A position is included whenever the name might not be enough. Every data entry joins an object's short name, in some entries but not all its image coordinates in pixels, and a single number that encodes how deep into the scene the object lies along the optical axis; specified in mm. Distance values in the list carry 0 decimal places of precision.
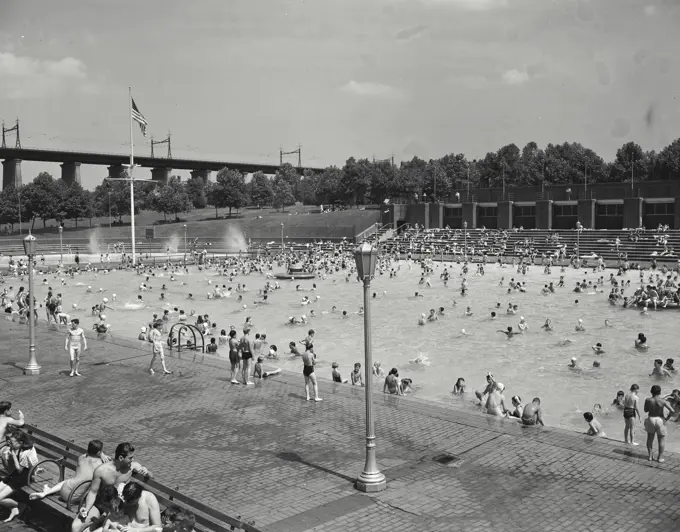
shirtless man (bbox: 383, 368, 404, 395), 16250
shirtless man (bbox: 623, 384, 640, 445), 12234
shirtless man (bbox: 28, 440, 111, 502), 8273
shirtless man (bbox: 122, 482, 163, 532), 6891
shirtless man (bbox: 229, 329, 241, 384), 15578
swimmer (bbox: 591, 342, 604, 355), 22656
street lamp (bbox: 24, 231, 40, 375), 16609
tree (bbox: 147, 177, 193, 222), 105062
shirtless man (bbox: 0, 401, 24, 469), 9805
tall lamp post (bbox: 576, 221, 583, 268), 49169
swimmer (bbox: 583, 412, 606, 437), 12609
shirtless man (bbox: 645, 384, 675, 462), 10516
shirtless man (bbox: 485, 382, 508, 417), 14221
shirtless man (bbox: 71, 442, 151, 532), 7316
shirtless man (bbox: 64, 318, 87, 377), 16172
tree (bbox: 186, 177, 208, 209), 137250
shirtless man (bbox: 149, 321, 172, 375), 16328
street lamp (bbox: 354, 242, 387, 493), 9461
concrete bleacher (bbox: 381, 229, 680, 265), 51531
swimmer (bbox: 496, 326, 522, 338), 26156
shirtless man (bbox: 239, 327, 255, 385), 15328
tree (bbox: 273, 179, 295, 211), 117312
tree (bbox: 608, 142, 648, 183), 92688
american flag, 56134
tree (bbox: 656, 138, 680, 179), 83750
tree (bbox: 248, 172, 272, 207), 116125
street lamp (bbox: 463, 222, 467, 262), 56100
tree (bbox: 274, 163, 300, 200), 142500
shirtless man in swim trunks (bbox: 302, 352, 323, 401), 13945
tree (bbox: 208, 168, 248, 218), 108438
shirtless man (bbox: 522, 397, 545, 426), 12641
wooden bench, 7150
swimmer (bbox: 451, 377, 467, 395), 17734
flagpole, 60569
